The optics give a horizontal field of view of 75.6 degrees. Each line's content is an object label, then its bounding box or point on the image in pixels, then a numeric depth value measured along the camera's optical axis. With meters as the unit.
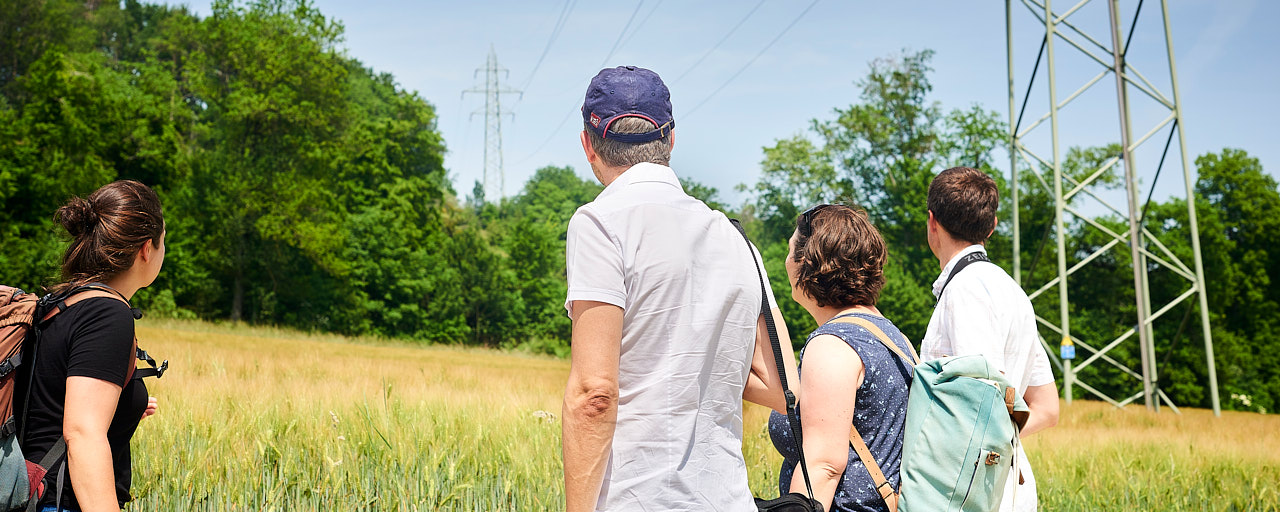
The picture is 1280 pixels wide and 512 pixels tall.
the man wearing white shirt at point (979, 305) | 2.72
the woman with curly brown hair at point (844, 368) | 2.16
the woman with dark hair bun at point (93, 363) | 2.02
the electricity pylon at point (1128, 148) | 12.80
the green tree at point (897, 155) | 39.44
